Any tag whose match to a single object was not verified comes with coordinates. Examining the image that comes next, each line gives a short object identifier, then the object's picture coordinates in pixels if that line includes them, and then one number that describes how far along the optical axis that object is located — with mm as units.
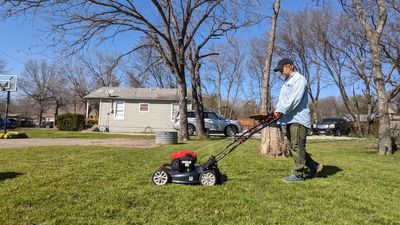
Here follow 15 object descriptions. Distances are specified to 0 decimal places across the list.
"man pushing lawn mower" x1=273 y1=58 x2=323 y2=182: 5664
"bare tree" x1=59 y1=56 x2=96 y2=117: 61875
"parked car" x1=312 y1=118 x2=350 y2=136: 29656
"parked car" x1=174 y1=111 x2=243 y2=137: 23797
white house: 30641
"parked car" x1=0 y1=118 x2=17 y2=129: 39275
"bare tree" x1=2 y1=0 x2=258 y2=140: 16062
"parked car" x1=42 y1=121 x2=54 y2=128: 53847
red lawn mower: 5203
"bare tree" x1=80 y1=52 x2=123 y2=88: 58069
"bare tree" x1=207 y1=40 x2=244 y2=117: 53638
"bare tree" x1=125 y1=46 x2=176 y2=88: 51525
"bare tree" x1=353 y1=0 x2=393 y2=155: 10836
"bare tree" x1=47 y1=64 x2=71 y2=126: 63812
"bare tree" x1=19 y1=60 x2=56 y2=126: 64438
